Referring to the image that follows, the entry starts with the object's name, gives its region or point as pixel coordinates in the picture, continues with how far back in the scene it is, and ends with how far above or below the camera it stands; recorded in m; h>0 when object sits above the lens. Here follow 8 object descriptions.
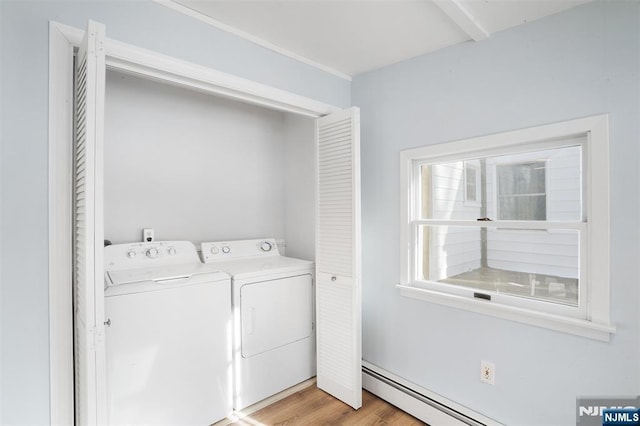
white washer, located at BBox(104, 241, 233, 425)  1.63 -0.71
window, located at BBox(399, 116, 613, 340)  1.49 -0.07
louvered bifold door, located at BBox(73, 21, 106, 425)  1.12 -0.04
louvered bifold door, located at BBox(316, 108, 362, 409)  2.17 -0.32
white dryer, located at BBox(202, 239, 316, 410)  2.11 -0.76
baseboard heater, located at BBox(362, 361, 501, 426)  1.88 -1.23
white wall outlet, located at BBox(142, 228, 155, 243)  2.34 -0.15
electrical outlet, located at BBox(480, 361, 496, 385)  1.80 -0.92
